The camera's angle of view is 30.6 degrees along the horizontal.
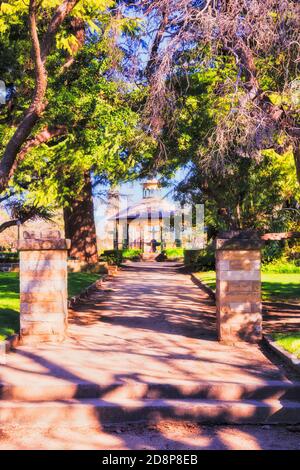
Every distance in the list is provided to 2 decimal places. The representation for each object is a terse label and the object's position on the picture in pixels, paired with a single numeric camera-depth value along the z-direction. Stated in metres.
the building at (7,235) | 55.33
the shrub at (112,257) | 31.80
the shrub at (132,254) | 42.28
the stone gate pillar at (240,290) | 8.57
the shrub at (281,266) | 24.79
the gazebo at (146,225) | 46.59
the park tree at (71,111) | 12.66
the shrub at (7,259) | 32.47
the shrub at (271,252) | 27.03
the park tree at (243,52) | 8.42
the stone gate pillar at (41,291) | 8.62
